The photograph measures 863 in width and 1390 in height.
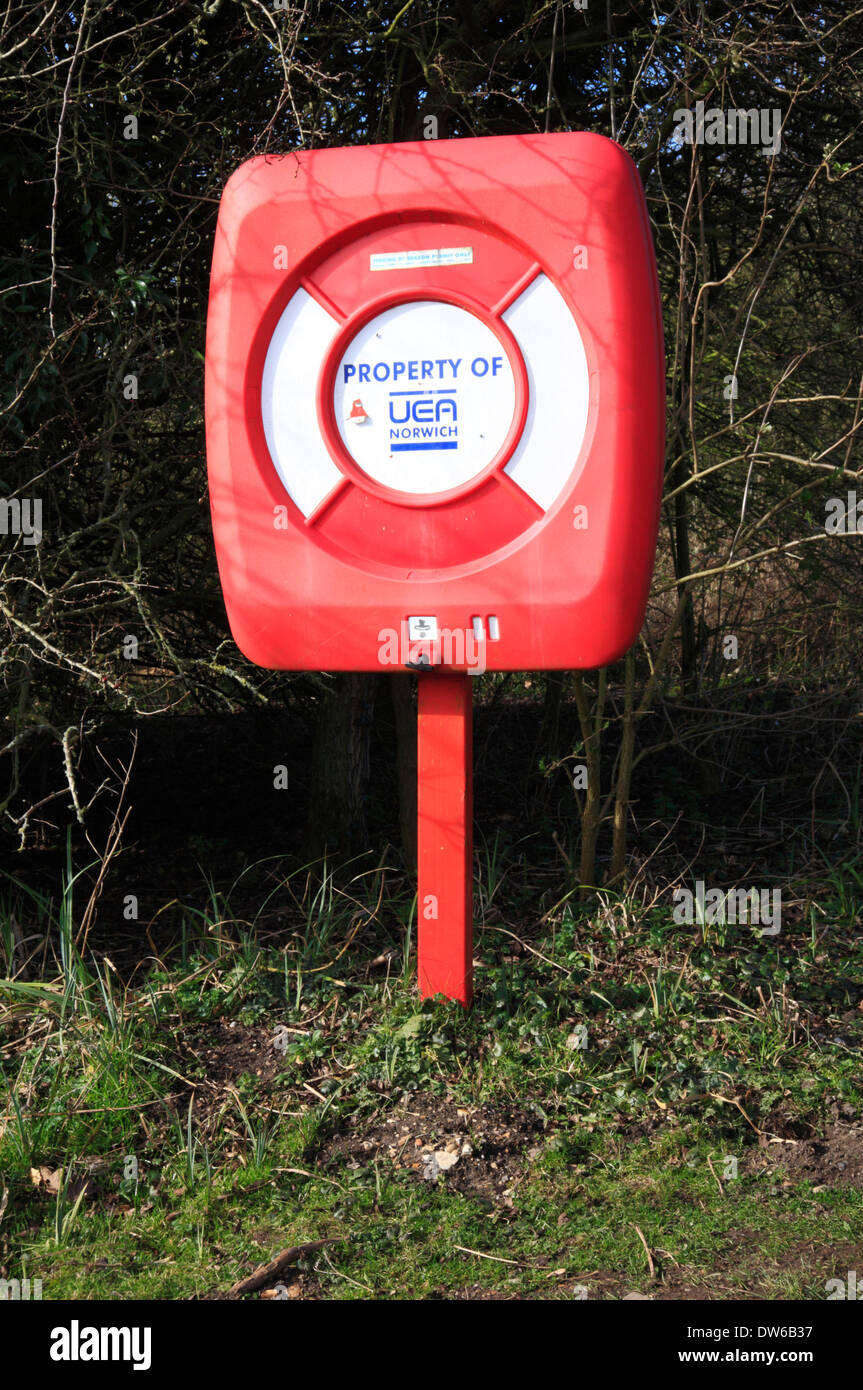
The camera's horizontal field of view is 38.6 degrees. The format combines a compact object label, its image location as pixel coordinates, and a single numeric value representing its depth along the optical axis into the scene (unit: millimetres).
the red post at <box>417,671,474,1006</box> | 2453
